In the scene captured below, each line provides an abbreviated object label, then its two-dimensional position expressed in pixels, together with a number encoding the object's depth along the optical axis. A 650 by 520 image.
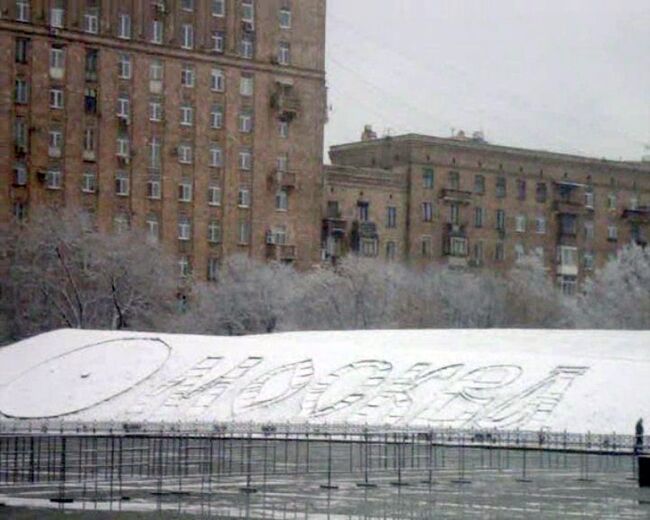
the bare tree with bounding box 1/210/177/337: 106.25
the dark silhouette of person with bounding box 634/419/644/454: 54.88
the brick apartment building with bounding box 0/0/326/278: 113.88
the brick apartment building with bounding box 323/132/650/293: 127.81
